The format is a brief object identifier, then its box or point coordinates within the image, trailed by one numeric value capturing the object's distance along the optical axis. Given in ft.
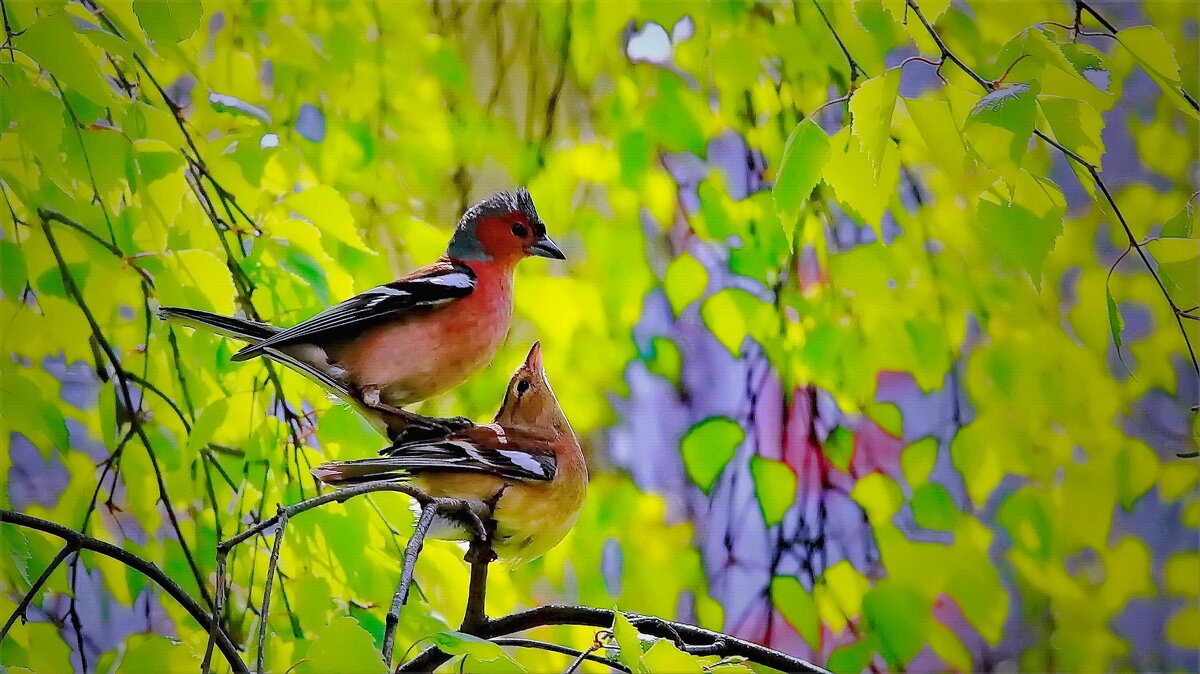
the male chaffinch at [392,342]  18.62
